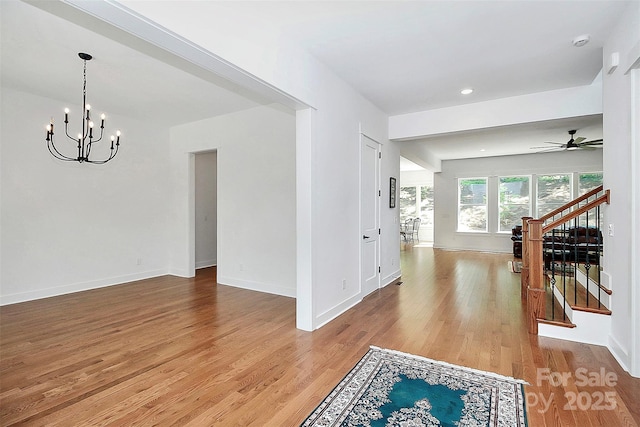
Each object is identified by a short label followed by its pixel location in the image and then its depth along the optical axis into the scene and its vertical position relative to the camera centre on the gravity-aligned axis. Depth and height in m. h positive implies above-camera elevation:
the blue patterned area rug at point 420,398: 1.87 -1.22
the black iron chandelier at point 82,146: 4.26 +0.99
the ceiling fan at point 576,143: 6.17 +1.41
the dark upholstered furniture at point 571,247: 5.07 -0.56
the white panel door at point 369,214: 4.44 -0.02
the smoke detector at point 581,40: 2.85 +1.60
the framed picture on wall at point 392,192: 5.38 +0.36
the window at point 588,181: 8.17 +0.84
